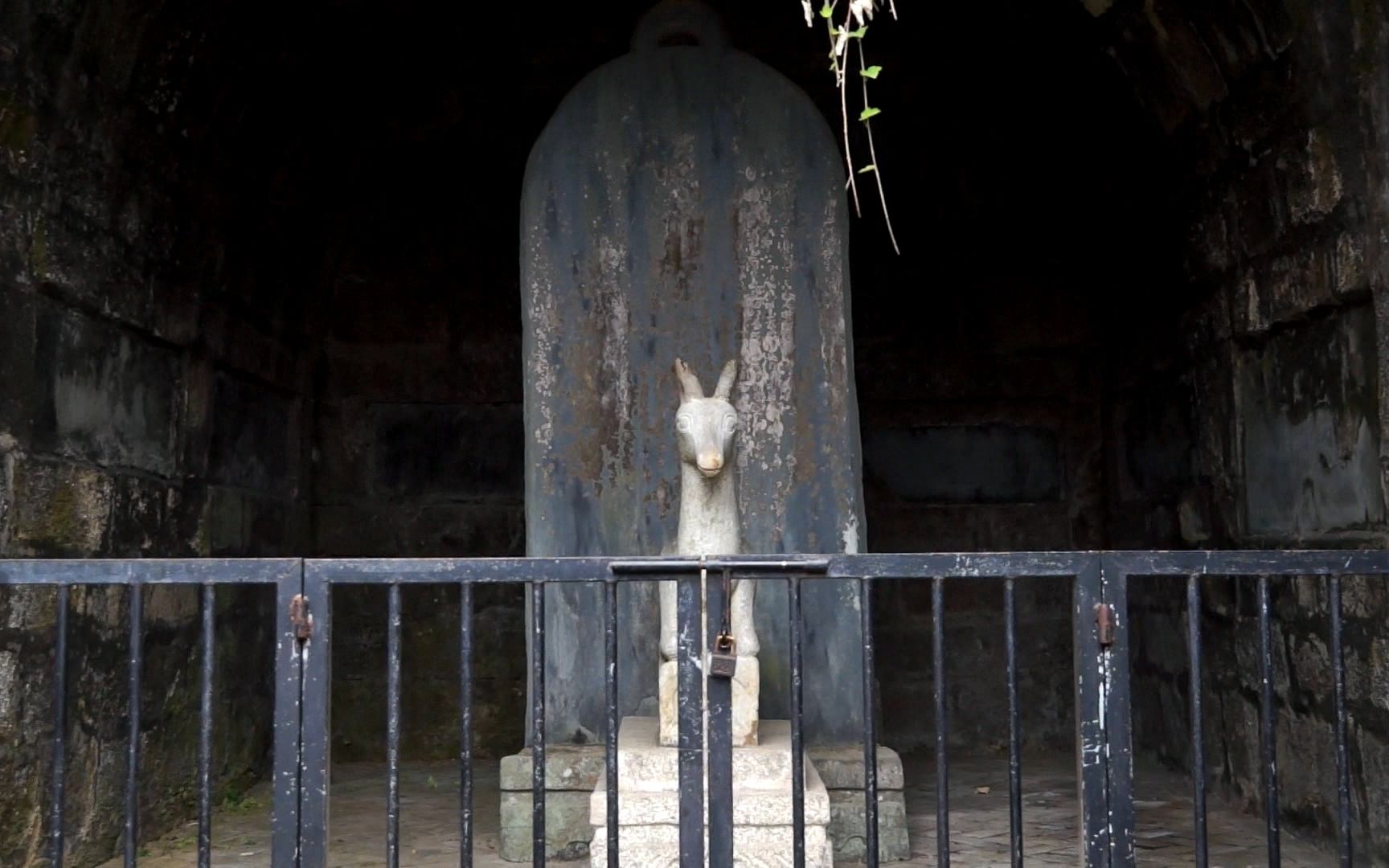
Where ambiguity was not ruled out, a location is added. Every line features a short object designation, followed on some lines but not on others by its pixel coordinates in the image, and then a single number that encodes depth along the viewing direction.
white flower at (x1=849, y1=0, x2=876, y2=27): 2.81
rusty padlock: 2.57
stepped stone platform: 3.43
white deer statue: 3.68
